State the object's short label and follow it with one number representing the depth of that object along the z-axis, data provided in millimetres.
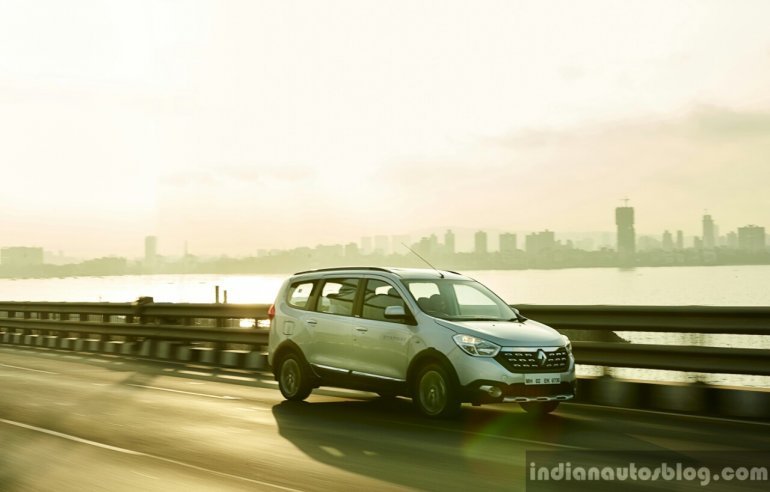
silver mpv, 10594
